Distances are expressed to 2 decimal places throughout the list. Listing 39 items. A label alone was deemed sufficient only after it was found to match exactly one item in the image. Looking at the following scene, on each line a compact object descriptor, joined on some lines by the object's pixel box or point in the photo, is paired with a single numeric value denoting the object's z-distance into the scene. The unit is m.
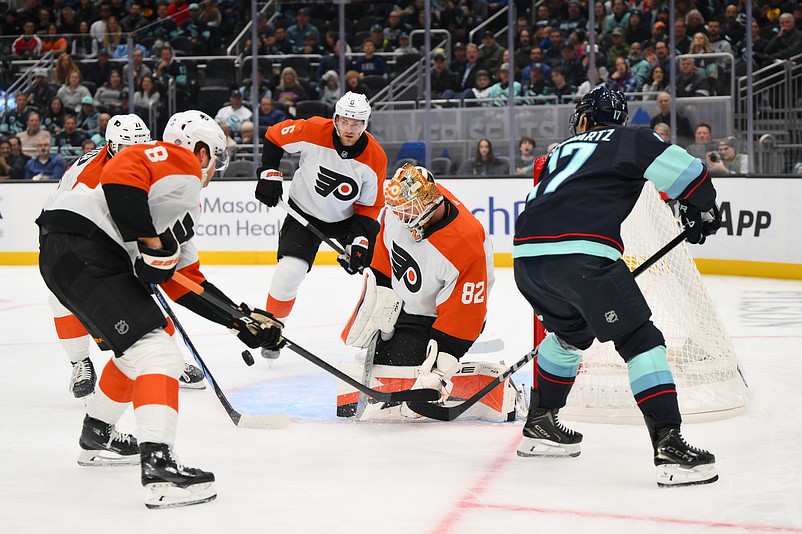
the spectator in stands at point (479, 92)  17.09
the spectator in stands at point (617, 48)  17.11
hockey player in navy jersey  5.23
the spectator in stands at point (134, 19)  23.17
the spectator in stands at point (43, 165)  17.31
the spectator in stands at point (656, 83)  16.09
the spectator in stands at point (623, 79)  16.62
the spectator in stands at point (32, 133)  17.62
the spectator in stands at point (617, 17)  17.69
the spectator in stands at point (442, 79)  17.28
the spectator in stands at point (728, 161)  14.95
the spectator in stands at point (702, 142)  15.27
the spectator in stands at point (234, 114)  17.73
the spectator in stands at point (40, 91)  18.30
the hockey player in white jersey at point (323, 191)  9.16
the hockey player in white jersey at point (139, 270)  5.02
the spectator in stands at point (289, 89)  18.11
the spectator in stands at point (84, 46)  18.45
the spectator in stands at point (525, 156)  16.16
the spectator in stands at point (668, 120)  15.46
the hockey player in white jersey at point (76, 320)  7.30
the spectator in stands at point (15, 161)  17.22
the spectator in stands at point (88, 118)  18.14
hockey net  6.78
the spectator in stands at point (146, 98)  17.41
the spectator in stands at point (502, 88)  17.02
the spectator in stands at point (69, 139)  17.80
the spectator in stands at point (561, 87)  16.73
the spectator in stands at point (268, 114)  17.45
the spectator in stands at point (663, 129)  15.43
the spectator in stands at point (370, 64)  18.06
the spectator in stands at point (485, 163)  16.20
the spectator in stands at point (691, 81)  15.77
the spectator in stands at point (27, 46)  18.77
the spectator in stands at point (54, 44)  18.56
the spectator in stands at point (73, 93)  18.30
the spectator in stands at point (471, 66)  17.82
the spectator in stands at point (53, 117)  18.01
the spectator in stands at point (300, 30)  19.55
